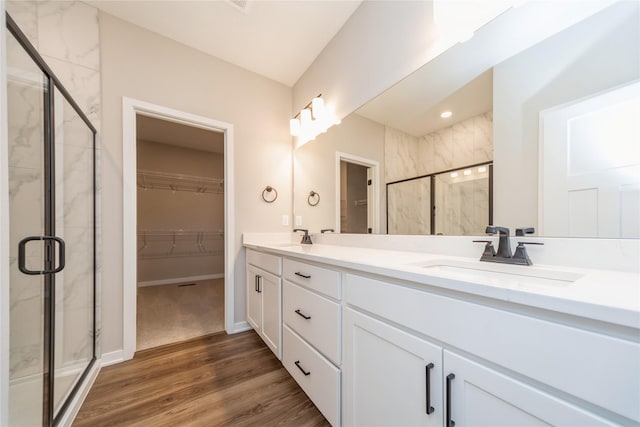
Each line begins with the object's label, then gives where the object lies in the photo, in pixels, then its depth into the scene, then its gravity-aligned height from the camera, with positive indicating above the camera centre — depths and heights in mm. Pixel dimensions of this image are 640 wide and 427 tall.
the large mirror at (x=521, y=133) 747 +337
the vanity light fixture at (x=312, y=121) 2105 +868
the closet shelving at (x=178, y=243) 4070 -564
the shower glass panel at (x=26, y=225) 932 -58
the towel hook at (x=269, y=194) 2420 +191
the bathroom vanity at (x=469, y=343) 420 -322
